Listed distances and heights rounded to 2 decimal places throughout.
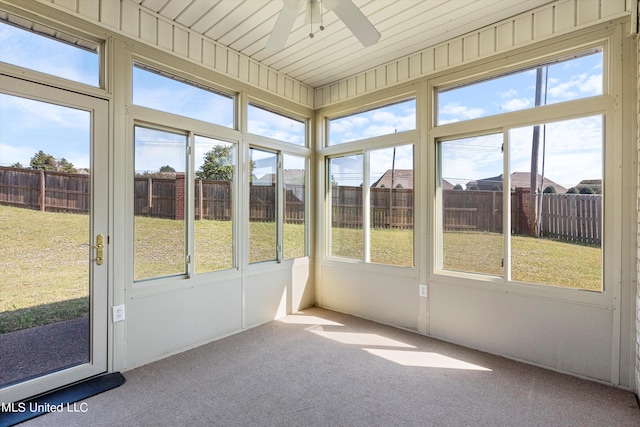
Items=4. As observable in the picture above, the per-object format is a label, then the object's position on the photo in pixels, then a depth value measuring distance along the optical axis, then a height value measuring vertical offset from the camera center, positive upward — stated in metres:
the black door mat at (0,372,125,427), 1.91 -1.22
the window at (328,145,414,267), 3.48 +0.09
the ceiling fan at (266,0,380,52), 1.83 +1.18
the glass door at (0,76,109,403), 2.03 -0.17
